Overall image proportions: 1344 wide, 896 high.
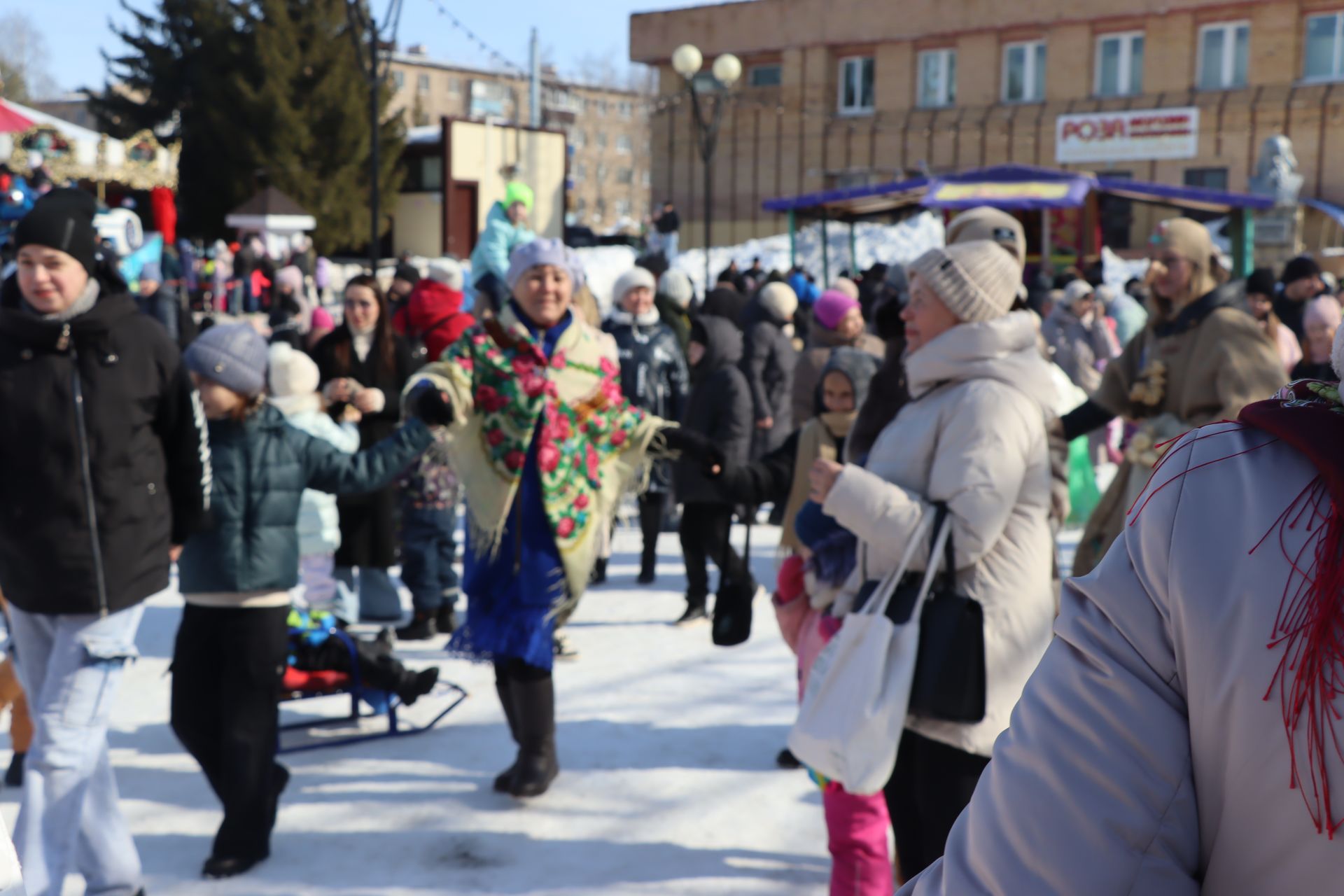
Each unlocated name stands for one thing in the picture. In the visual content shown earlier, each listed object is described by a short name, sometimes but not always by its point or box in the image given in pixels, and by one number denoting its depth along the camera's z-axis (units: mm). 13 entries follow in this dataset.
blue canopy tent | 20484
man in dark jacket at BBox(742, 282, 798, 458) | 8539
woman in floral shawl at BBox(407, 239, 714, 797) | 4312
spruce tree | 33469
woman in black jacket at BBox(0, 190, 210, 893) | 3328
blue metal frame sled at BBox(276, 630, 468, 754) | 4879
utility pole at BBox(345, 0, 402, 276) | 11594
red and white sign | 32156
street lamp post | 16797
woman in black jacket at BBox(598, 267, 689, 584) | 7566
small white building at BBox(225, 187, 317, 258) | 26375
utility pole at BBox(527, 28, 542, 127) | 32625
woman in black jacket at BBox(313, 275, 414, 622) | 6664
